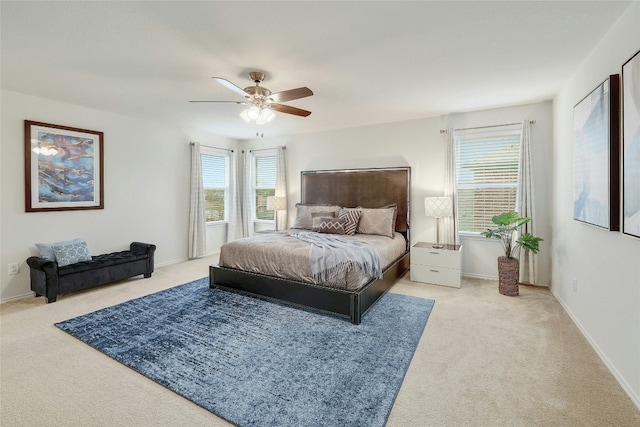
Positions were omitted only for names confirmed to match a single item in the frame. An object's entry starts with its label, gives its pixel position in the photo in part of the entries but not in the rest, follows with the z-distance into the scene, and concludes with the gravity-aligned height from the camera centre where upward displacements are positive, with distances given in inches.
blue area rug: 73.5 -46.4
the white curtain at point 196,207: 229.6 +2.9
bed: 124.8 -24.3
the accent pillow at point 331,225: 186.1 -9.4
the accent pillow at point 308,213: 207.2 -1.9
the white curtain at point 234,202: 265.1 +7.7
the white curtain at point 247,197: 271.1 +12.3
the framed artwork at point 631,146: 74.0 +16.2
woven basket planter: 151.3 -34.2
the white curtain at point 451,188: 181.5 +13.3
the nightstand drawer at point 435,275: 164.1 -36.8
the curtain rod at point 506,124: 164.2 +48.7
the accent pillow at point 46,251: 151.2 -20.1
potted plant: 150.6 -21.2
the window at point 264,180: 265.6 +27.2
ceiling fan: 116.1 +46.2
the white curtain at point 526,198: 163.2 +6.3
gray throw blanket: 125.3 -21.1
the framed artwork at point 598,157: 86.4 +17.4
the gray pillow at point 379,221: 185.8 -6.9
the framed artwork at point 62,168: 152.4 +23.8
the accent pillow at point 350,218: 186.7 -5.0
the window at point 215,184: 248.4 +22.5
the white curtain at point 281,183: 248.2 +22.8
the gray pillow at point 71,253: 150.9 -21.8
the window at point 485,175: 173.3 +21.1
